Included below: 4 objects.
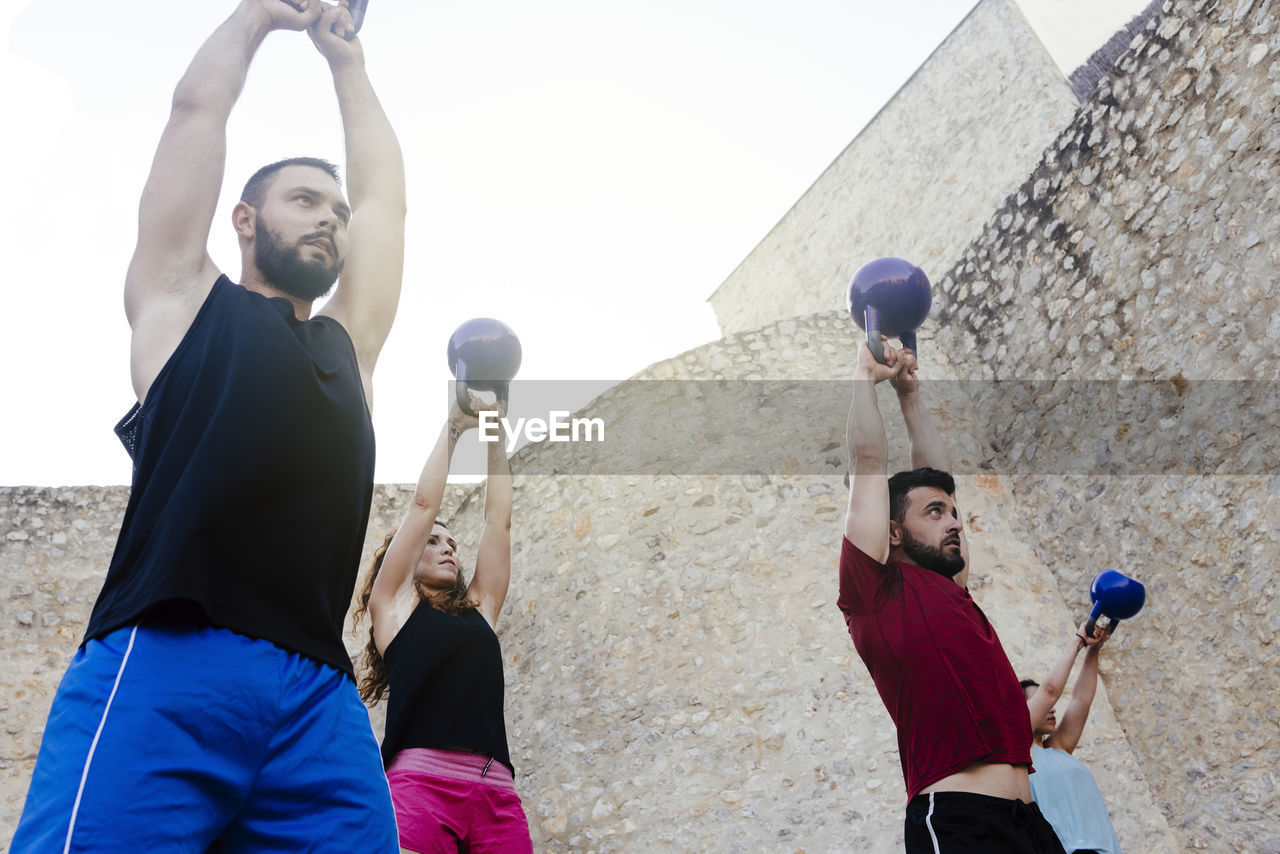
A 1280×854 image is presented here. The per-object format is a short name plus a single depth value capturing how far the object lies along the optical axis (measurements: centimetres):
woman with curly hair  265
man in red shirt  199
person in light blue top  360
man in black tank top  106
